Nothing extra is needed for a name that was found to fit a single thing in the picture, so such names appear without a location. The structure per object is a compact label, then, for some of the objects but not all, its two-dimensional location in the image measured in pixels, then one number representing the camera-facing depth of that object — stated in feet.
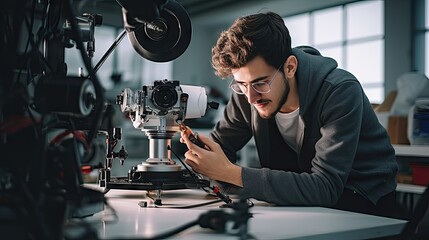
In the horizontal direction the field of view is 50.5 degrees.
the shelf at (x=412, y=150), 8.76
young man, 4.10
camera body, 3.81
